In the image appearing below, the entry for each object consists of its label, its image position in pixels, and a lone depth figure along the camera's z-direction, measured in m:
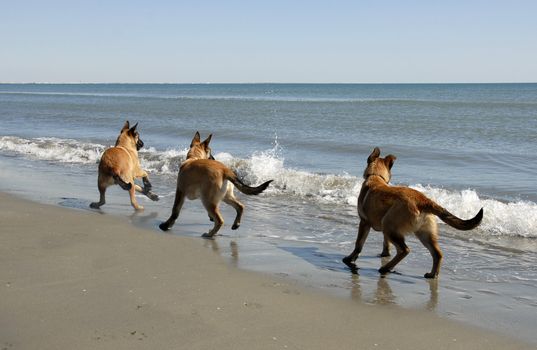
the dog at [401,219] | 6.31
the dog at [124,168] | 9.64
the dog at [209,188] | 8.09
